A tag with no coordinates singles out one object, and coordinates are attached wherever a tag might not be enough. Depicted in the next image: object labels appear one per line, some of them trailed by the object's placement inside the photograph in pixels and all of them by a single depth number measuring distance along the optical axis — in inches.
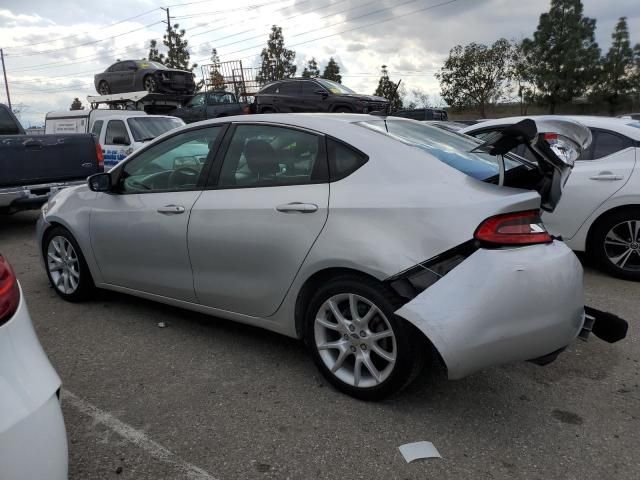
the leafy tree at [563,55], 1493.6
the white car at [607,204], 195.2
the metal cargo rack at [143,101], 744.3
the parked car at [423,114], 779.4
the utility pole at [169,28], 1804.7
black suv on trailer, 627.2
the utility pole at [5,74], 2481.5
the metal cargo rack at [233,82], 1136.2
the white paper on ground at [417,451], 97.0
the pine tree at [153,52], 1930.9
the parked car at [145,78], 774.5
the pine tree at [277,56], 1694.5
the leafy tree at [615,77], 1489.9
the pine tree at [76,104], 2789.4
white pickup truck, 448.1
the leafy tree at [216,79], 1244.0
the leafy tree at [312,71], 1765.5
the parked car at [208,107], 701.3
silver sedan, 98.3
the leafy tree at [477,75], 1387.8
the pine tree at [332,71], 1873.8
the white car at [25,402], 60.4
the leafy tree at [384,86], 1627.7
